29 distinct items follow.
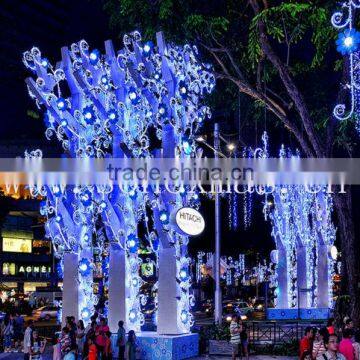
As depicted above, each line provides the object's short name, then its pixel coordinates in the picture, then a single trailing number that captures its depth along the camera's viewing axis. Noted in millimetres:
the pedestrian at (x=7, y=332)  24781
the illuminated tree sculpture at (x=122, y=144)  21094
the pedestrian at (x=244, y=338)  20848
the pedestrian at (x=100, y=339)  18141
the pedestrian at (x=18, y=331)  26078
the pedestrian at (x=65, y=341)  16906
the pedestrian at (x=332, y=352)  9961
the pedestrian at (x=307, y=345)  14742
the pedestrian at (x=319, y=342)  13672
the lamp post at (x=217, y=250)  28334
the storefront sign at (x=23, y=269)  78744
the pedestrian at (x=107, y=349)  18359
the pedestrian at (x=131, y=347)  19281
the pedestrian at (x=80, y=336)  19500
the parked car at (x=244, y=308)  40938
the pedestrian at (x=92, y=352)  14984
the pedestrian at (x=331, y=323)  16403
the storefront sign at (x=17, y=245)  79094
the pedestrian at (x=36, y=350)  17625
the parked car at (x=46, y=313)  36775
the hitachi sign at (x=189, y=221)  19969
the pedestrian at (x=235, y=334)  20516
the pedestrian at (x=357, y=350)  12547
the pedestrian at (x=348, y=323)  16672
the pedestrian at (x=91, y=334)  16544
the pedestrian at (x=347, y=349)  12109
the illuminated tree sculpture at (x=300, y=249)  37031
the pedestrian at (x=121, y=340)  20312
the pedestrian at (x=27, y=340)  19109
